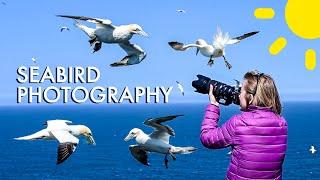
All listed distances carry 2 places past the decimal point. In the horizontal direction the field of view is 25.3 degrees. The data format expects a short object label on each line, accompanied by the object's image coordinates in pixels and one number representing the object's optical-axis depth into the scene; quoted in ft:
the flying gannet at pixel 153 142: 19.54
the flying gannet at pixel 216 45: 22.76
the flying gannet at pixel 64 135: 18.54
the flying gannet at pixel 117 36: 20.24
